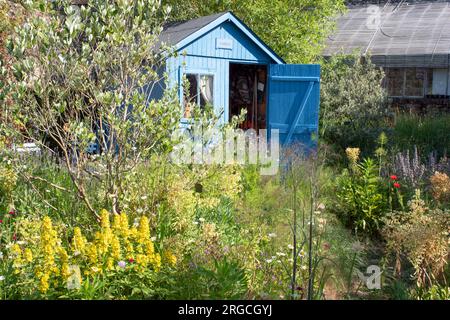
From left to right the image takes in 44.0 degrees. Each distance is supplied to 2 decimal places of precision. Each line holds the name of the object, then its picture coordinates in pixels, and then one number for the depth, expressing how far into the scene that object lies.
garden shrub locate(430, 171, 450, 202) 5.79
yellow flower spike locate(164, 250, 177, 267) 4.05
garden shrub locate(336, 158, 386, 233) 6.65
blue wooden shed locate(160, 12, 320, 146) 10.59
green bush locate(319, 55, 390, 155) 11.16
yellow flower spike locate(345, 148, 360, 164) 7.04
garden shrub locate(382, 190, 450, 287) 4.25
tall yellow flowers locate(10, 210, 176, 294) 3.65
